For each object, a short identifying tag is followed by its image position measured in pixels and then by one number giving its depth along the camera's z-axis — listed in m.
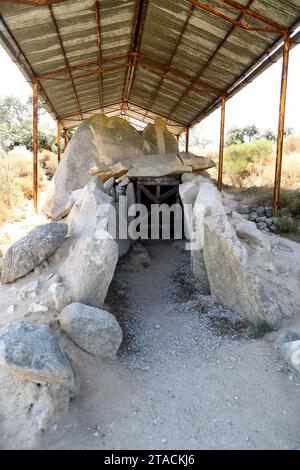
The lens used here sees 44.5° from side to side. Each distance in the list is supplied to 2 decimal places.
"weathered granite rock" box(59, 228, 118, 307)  4.22
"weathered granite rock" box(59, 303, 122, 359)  3.79
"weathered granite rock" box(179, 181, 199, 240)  6.03
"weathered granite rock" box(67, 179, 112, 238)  5.09
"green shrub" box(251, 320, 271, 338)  4.41
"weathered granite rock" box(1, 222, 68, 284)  4.92
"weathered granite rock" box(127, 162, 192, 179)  8.40
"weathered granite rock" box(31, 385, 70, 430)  2.96
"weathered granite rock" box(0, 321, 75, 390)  3.10
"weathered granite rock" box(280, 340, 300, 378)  3.70
